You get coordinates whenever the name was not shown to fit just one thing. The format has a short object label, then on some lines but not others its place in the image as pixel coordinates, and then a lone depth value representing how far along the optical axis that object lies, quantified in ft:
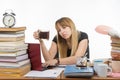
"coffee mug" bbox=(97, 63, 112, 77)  6.00
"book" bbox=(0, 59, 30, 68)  6.33
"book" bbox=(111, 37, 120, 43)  6.68
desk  5.89
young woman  9.84
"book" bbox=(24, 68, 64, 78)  6.17
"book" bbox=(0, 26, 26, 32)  6.37
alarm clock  7.26
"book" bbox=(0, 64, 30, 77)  6.30
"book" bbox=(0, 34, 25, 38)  6.41
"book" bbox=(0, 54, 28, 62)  6.33
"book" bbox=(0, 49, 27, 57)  6.31
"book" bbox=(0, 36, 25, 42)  6.38
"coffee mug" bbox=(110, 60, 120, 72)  6.58
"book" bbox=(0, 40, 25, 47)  6.35
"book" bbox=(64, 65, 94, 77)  5.89
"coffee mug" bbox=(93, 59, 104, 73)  6.39
